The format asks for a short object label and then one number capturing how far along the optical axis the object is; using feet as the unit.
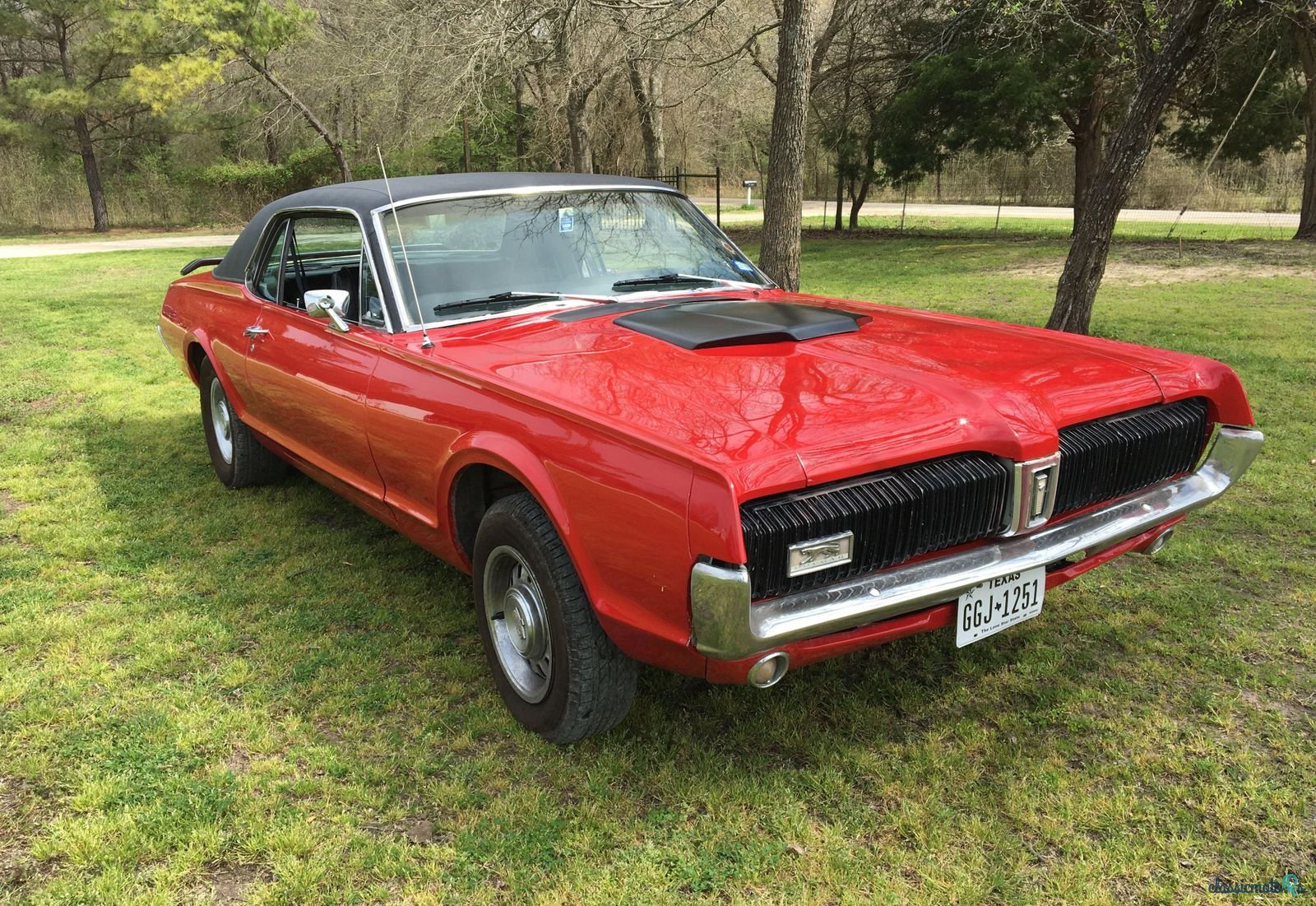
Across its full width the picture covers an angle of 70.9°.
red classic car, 7.32
